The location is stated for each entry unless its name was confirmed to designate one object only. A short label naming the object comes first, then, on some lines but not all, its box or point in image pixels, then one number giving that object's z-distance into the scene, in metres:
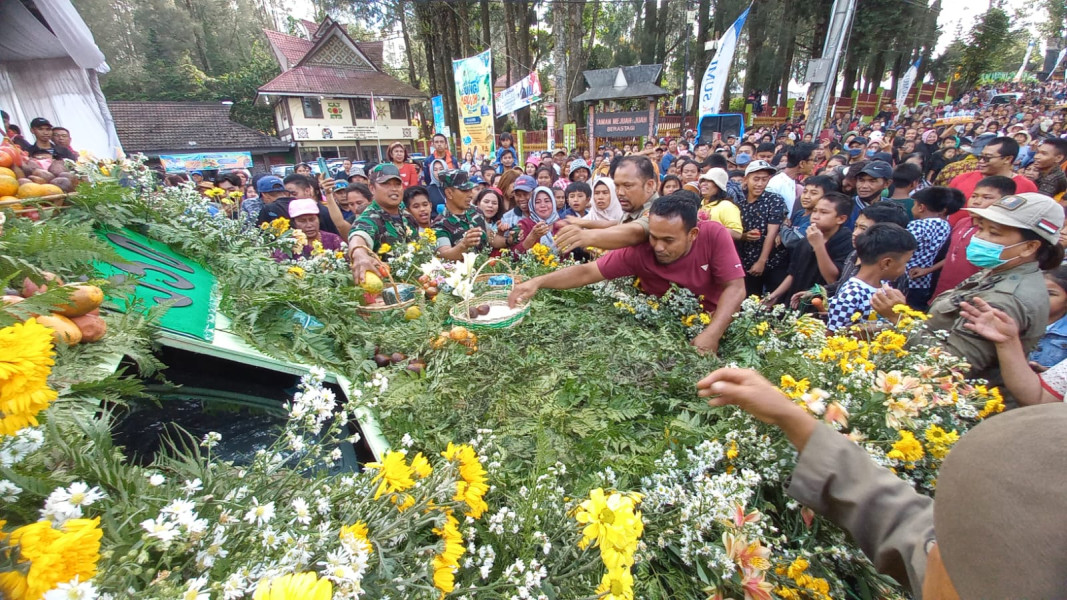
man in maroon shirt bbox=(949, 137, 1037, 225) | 4.34
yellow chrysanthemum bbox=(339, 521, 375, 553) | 0.83
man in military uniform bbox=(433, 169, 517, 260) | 4.18
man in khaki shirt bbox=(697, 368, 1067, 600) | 0.54
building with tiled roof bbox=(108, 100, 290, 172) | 21.98
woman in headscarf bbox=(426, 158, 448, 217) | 6.29
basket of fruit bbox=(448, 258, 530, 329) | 2.28
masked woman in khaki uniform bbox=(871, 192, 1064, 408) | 1.91
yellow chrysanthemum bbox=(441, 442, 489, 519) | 1.10
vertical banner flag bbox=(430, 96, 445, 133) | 14.55
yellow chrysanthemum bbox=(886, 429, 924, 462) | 1.28
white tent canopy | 4.97
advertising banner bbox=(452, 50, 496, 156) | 11.84
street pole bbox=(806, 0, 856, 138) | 7.41
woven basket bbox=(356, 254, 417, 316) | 2.40
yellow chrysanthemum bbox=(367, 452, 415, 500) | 1.00
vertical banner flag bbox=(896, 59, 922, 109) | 18.83
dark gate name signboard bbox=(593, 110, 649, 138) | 14.73
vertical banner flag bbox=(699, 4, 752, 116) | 9.41
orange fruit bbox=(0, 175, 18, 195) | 1.90
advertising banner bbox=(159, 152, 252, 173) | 19.16
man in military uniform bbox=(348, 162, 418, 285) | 3.63
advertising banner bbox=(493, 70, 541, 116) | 11.97
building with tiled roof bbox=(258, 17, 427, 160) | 25.59
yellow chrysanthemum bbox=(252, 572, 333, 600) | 0.62
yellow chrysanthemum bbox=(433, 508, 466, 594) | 0.96
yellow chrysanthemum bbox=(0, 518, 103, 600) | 0.57
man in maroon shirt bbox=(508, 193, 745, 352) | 2.37
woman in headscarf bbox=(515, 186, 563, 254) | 4.05
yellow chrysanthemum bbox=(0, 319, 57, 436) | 0.68
